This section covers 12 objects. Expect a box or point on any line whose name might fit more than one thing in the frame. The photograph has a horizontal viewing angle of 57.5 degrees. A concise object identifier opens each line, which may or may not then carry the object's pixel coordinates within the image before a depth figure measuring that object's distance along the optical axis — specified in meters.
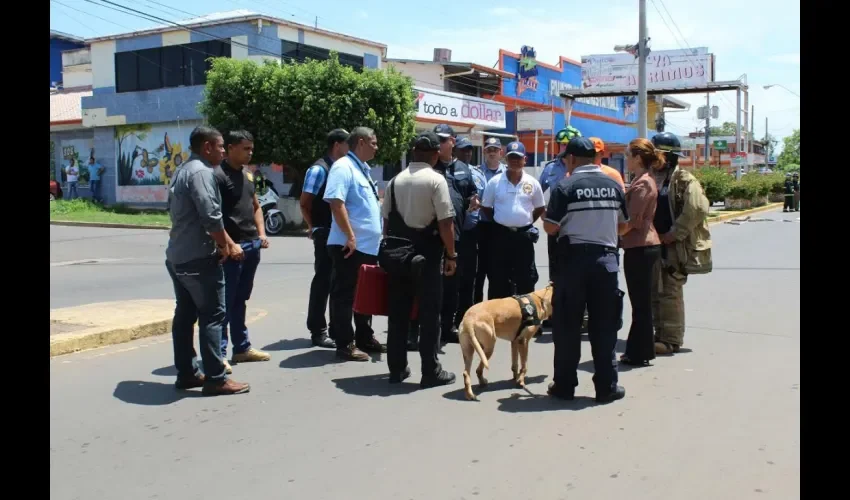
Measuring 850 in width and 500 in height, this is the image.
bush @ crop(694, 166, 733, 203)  29.31
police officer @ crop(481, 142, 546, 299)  7.29
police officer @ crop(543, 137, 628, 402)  5.38
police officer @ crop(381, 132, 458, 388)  5.74
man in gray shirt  5.45
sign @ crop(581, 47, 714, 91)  36.50
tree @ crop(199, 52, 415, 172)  20.83
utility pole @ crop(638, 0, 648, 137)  24.69
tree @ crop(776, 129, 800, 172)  74.28
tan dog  5.61
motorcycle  21.34
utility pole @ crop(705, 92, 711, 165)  54.06
